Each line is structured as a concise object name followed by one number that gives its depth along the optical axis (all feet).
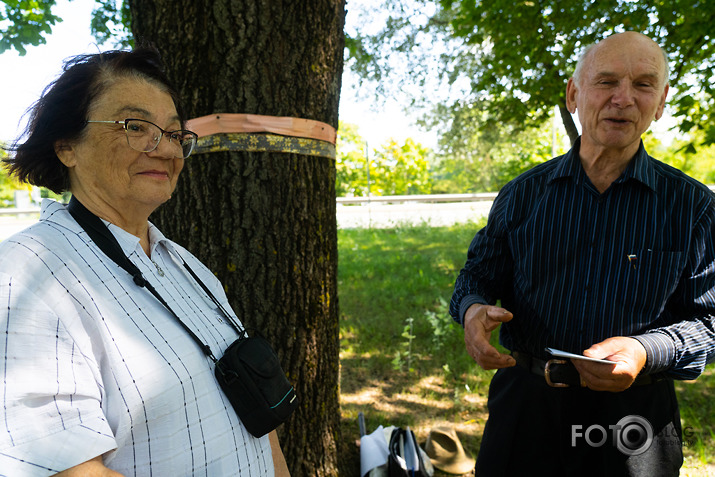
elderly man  5.96
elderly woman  3.38
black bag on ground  9.27
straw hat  10.44
